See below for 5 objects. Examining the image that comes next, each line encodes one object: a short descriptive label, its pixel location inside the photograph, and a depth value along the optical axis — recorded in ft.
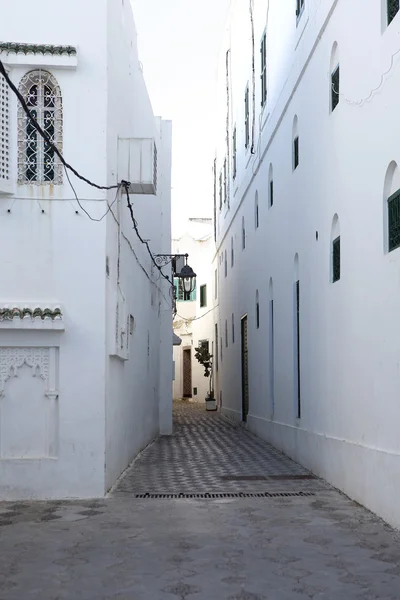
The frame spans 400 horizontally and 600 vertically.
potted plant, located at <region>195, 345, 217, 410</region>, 97.26
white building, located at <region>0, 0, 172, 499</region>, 28.09
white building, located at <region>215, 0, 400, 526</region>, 24.23
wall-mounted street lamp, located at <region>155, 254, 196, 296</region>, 53.72
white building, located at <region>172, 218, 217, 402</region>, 106.73
